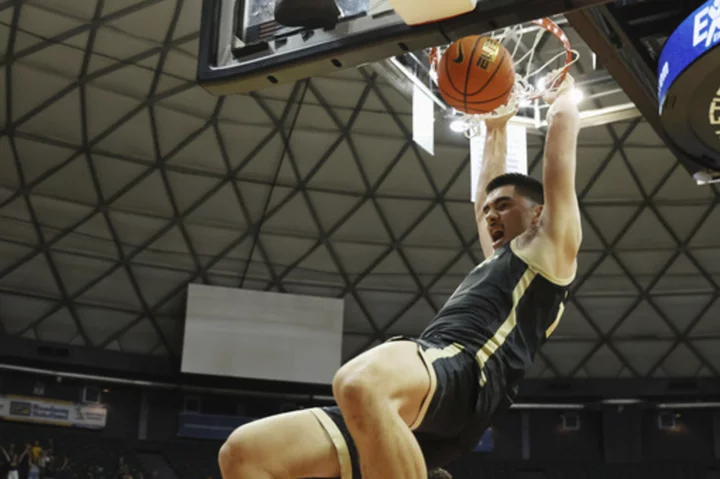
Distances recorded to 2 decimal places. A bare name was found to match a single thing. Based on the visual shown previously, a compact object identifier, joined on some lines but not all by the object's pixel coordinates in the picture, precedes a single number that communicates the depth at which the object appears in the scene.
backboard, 4.84
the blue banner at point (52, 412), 21.61
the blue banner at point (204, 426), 23.00
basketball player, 3.41
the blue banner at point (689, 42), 6.33
